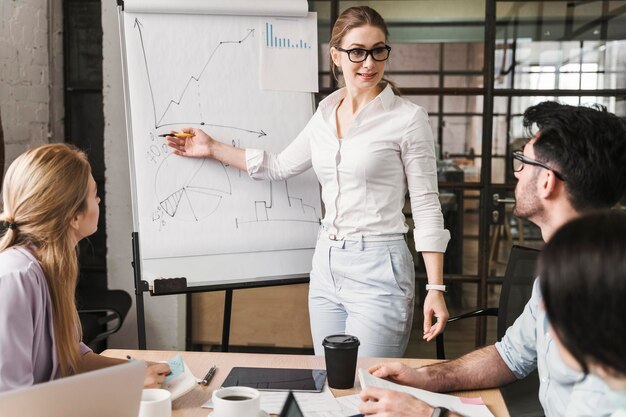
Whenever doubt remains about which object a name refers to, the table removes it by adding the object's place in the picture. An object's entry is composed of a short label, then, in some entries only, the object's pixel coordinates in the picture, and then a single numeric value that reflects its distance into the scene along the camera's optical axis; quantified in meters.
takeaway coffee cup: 1.36
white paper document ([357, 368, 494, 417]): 1.30
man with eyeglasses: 1.36
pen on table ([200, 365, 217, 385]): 1.38
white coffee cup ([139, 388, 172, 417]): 1.14
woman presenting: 1.89
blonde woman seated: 1.26
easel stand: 2.14
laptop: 0.87
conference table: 1.32
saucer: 1.19
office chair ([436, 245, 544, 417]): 2.19
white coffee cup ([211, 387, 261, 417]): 1.14
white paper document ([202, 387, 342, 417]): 1.25
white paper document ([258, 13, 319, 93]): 2.27
